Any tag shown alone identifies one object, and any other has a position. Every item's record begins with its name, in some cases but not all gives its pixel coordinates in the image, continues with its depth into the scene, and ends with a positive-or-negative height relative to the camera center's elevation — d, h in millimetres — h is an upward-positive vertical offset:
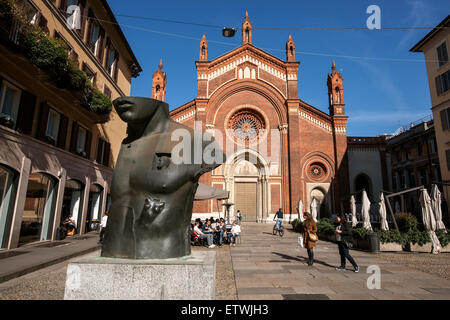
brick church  23391 +7469
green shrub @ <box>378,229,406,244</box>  10656 -1130
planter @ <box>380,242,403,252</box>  10570 -1497
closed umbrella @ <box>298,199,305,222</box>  18938 -157
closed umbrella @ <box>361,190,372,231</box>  11488 -84
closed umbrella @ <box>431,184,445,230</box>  10812 +286
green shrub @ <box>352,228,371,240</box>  10977 -1009
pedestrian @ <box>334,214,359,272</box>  7098 -798
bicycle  15462 -1298
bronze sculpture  2871 +159
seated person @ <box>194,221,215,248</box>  11180 -1271
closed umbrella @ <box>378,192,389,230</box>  11477 -112
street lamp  9388 +6509
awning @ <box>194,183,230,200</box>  12461 +719
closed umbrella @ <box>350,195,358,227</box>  13337 -82
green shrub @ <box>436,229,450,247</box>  10600 -1047
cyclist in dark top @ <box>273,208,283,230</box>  15523 -759
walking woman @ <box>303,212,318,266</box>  7540 -774
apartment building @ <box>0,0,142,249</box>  9156 +3848
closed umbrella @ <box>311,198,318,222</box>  17478 +80
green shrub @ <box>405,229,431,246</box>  10548 -1078
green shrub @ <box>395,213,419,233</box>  12223 -549
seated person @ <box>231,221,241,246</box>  12312 -1174
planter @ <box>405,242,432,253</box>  10500 -1492
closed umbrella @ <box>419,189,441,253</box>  10297 -322
